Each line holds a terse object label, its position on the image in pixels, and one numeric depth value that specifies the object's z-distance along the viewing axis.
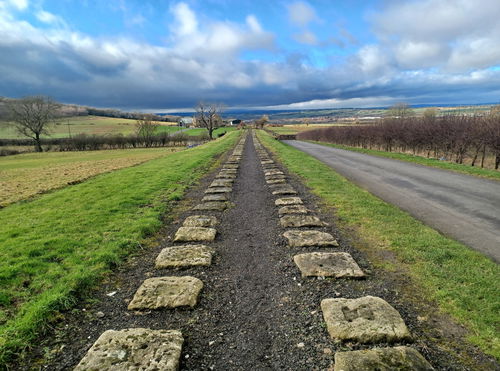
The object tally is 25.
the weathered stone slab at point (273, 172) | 11.73
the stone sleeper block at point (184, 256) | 4.16
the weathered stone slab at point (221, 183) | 9.65
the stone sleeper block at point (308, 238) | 4.79
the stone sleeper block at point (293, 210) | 6.49
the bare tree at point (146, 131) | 59.62
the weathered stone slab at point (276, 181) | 10.02
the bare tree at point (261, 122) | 118.21
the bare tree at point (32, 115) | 53.44
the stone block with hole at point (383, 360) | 2.21
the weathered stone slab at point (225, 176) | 11.16
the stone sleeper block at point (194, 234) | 5.12
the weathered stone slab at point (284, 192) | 8.44
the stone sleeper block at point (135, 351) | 2.27
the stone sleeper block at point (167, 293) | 3.18
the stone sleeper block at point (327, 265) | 3.79
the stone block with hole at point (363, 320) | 2.60
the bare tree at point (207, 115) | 65.75
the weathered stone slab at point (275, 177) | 10.87
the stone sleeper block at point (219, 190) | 8.74
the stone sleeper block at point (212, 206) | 7.00
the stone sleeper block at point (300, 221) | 5.72
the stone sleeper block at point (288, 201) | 7.27
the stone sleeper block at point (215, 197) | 7.80
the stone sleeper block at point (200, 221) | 5.86
